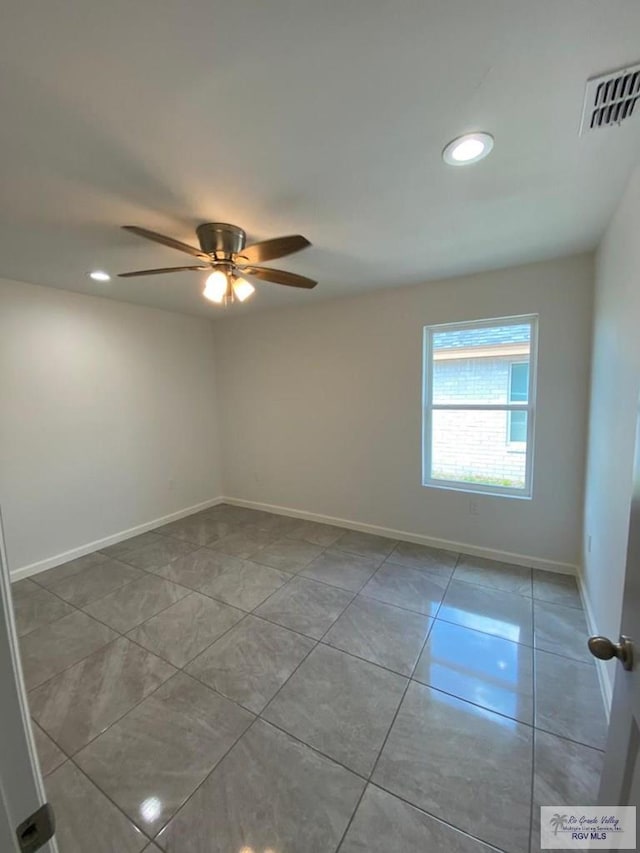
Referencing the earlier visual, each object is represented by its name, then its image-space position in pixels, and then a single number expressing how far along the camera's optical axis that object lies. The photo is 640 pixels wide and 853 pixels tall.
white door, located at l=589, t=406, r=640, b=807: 0.74
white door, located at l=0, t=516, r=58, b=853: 0.56
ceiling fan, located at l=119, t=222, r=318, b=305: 1.82
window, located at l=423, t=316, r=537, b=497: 2.90
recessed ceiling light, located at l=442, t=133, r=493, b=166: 1.31
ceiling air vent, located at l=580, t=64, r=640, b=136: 1.07
